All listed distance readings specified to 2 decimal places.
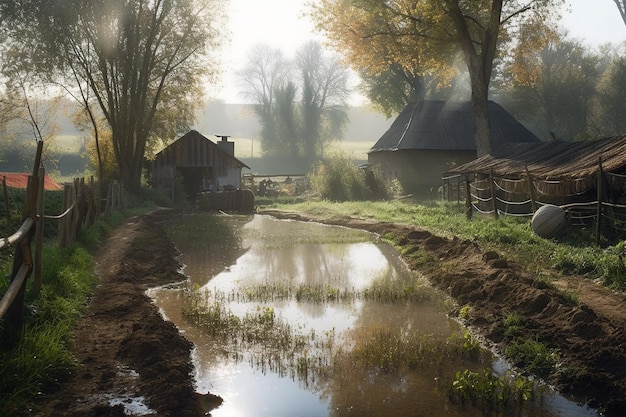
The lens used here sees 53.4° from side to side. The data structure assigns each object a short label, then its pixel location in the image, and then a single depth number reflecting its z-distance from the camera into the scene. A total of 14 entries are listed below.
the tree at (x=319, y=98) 83.56
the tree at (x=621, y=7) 40.44
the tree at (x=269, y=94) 85.50
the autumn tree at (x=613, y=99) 54.62
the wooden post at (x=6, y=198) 18.21
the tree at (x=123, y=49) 29.72
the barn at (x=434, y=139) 38.00
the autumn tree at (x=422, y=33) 25.22
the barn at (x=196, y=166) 39.72
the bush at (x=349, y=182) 38.25
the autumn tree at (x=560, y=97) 56.41
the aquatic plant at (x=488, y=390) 6.67
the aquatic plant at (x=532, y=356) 7.66
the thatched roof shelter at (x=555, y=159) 15.30
